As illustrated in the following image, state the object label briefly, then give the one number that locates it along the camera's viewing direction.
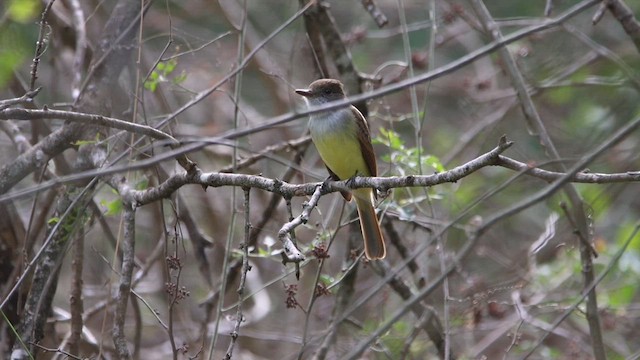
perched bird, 9.54
